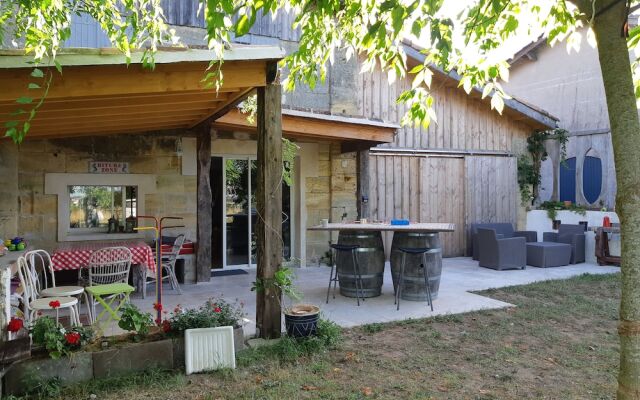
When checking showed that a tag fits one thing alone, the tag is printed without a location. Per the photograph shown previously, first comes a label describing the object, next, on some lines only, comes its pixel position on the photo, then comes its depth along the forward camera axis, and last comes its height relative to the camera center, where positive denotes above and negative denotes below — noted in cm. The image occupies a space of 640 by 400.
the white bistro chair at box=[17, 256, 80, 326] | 396 -84
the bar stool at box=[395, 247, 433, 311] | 575 -78
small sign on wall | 704 +61
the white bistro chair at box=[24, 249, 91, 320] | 433 -81
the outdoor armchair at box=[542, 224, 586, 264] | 938 -71
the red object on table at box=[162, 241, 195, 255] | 733 -67
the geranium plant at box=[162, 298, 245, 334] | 385 -96
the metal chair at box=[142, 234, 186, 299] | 658 -79
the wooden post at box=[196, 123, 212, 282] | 736 +3
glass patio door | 834 -11
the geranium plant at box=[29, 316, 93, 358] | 336 -97
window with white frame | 705 +2
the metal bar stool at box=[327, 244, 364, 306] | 593 -73
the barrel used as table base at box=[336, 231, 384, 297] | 609 -76
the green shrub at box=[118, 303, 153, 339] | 369 -93
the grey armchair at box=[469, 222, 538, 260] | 973 -60
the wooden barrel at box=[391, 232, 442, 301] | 600 -79
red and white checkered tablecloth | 578 -62
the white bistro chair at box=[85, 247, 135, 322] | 537 -70
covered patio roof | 348 +110
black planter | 429 -109
